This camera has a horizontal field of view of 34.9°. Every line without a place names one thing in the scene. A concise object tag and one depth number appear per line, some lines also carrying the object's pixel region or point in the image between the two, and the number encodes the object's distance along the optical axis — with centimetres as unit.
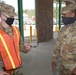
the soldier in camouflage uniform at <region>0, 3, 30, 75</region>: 210
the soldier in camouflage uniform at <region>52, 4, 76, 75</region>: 214
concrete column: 759
